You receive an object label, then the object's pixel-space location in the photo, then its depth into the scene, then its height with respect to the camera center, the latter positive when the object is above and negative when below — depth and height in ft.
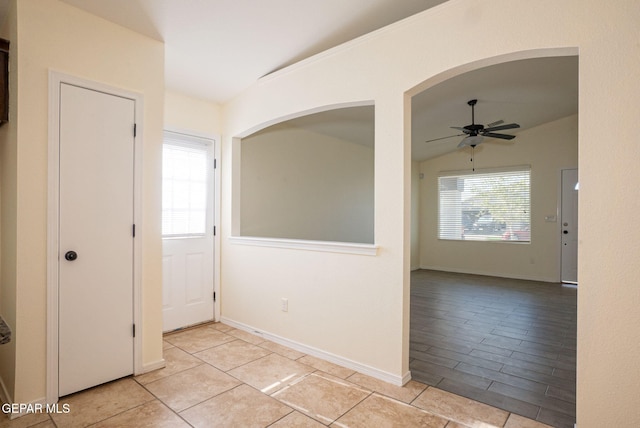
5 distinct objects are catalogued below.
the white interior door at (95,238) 7.64 -0.65
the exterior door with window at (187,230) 11.95 -0.69
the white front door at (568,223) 20.99 -0.52
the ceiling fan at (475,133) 15.79 +4.09
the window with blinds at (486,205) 22.70 +0.68
